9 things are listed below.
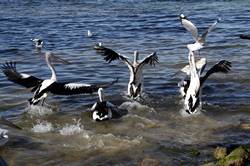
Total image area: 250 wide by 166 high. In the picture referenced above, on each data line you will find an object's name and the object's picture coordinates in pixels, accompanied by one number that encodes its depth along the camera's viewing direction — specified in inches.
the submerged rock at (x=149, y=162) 370.5
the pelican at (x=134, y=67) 559.0
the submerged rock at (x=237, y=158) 347.3
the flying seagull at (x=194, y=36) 502.6
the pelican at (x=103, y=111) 482.6
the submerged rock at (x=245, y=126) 448.0
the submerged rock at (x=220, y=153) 374.0
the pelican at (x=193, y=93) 494.0
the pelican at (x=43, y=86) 506.5
